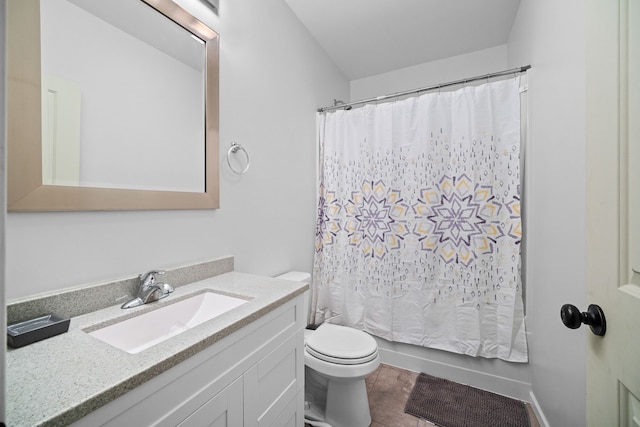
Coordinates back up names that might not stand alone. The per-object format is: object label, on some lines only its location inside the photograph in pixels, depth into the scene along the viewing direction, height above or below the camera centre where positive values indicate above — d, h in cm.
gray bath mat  156 -120
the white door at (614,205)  55 +2
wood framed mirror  76 +29
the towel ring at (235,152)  144 +32
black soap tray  66 -31
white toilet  143 -86
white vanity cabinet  58 -48
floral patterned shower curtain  172 -6
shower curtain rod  166 +88
